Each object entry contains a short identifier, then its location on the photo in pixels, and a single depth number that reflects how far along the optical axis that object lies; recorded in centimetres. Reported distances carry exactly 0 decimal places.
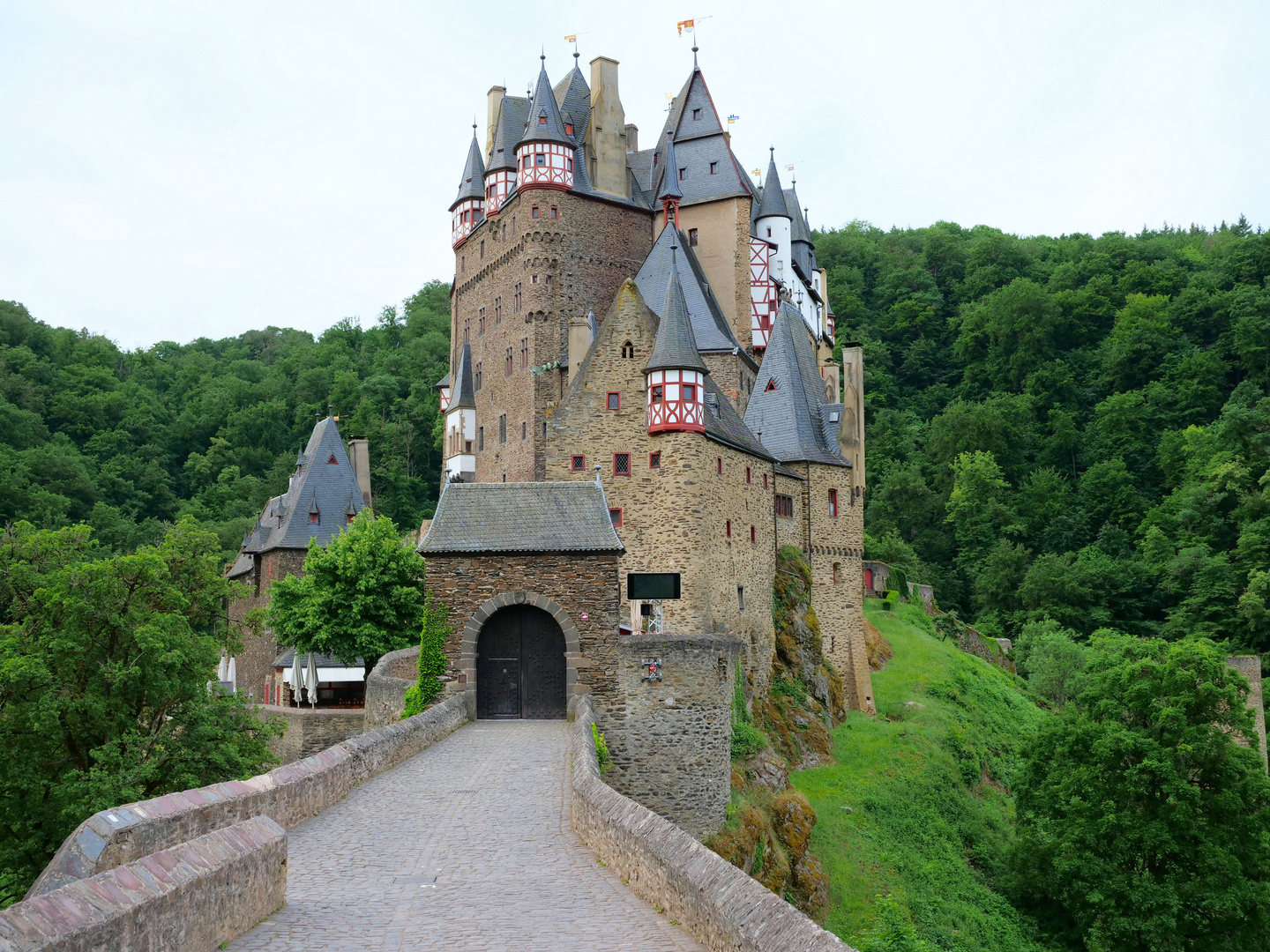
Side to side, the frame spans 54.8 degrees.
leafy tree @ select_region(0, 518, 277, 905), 2269
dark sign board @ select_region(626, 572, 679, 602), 3250
